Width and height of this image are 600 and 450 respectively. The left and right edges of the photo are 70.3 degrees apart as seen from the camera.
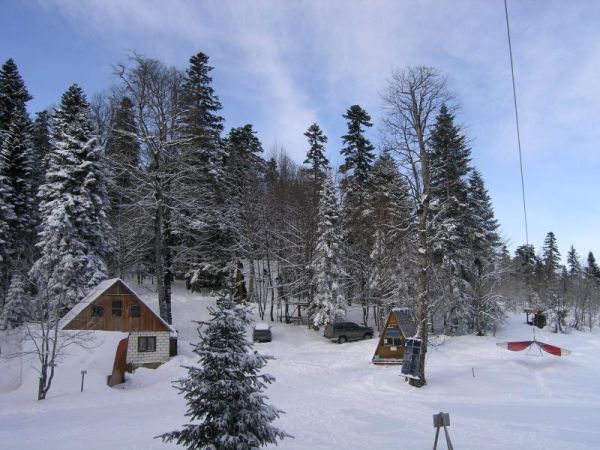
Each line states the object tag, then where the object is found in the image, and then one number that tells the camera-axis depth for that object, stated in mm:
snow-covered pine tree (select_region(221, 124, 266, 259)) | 37594
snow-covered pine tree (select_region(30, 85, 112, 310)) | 25719
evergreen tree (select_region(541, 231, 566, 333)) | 51656
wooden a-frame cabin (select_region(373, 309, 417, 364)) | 25000
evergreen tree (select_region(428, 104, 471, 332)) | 31312
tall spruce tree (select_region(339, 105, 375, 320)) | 37469
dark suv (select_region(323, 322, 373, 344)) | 32438
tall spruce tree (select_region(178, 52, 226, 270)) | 26125
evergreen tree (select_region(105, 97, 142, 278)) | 25016
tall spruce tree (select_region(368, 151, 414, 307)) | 32781
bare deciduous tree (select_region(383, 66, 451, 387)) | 18766
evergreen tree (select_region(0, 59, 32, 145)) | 35000
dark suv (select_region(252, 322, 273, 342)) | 31375
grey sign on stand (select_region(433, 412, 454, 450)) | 9499
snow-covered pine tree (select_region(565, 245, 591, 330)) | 59400
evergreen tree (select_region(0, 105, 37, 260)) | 31453
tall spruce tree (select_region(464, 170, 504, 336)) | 35000
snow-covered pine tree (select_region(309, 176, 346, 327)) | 33375
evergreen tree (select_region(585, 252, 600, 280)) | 94462
